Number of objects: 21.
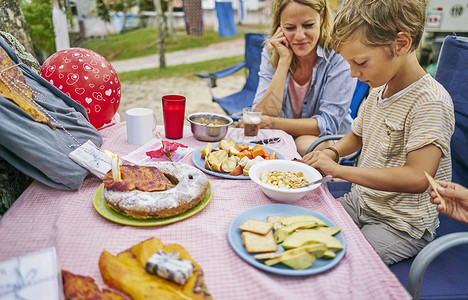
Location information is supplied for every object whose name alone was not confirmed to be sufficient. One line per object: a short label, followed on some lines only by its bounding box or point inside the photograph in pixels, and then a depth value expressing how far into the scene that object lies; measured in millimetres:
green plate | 1061
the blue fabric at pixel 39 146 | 1154
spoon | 1266
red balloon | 1735
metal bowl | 1834
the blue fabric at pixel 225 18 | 12477
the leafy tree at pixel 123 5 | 16719
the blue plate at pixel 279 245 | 879
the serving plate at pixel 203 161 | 1438
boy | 1301
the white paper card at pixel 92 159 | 1332
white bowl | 1200
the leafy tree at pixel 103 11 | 12434
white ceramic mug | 1741
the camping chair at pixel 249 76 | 4531
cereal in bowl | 1281
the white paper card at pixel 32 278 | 720
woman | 2291
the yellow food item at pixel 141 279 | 764
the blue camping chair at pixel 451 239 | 1022
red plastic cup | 1810
